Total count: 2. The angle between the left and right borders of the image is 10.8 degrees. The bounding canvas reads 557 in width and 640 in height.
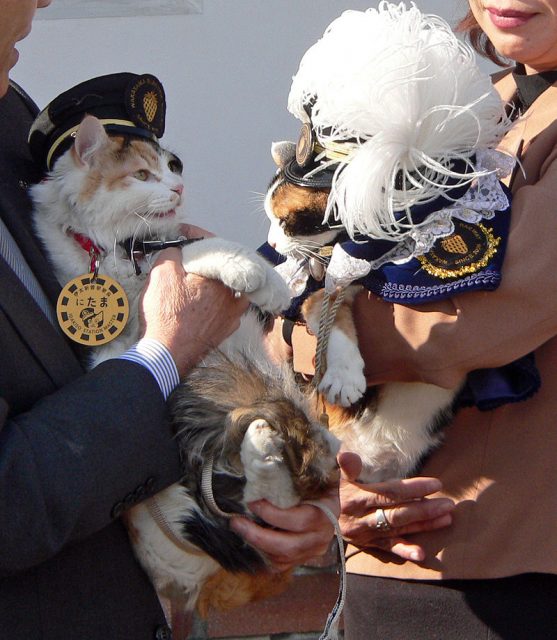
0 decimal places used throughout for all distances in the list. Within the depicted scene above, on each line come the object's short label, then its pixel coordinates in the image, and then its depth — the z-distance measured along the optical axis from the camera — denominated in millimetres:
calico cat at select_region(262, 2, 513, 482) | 2442
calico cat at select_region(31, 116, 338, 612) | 2359
